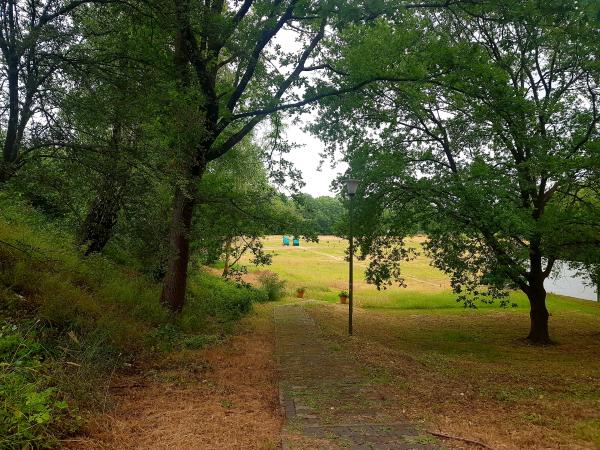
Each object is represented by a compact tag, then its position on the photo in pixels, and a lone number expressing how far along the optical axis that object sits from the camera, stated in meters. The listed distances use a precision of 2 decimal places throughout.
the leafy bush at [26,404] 3.18
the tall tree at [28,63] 5.58
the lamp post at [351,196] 11.02
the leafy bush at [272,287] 22.19
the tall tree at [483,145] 8.72
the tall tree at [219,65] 7.67
